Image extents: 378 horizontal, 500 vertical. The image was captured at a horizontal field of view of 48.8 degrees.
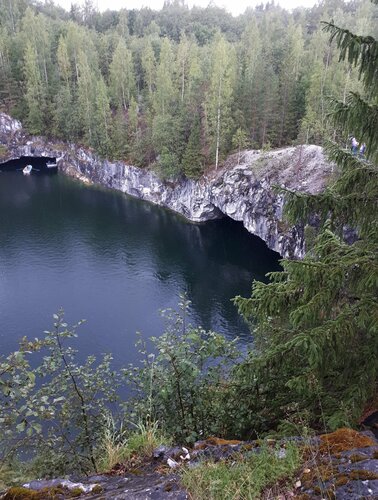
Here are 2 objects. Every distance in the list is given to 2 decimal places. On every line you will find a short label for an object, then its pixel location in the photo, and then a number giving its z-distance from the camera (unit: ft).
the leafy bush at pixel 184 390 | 19.42
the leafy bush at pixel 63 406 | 15.43
